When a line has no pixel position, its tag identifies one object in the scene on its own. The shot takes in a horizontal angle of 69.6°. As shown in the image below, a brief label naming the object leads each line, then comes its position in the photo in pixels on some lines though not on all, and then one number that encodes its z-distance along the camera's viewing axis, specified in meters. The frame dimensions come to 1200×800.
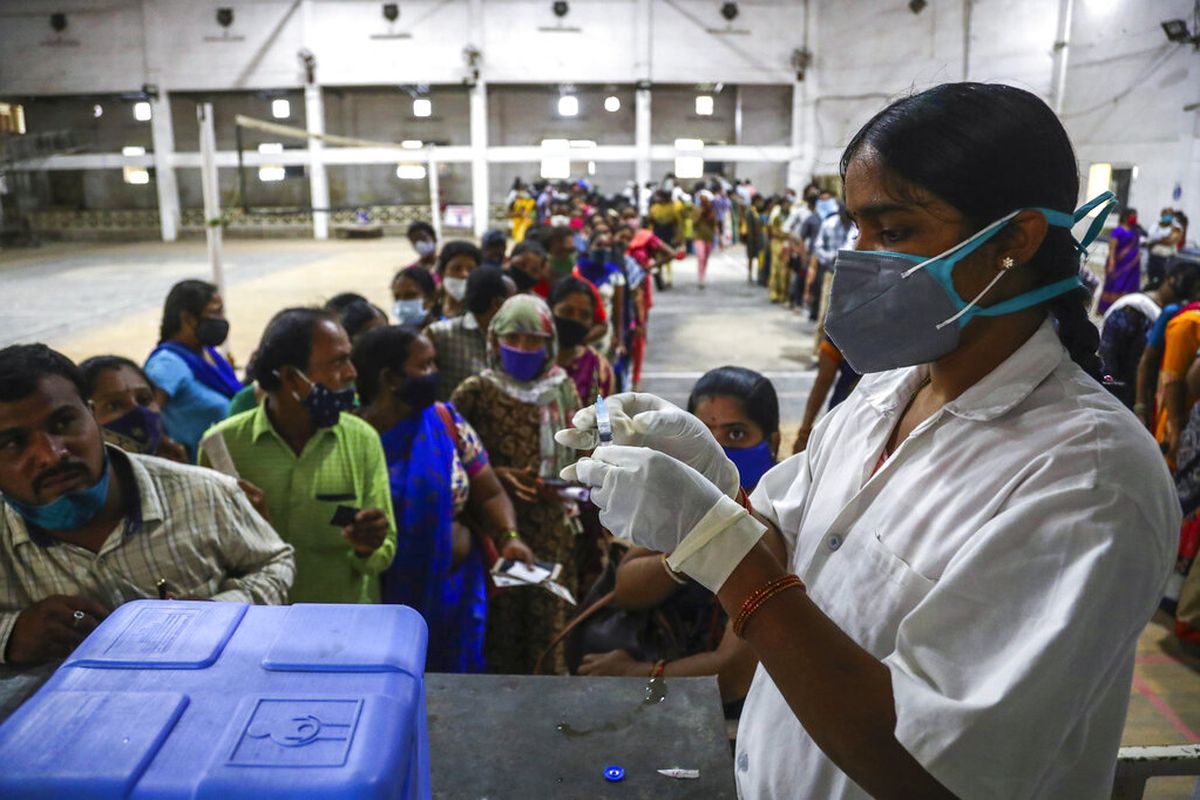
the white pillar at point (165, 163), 24.55
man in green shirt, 2.50
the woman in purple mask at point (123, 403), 2.89
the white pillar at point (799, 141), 24.47
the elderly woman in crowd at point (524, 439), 3.32
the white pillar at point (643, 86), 24.03
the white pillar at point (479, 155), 24.52
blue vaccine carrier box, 0.78
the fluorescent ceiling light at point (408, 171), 26.52
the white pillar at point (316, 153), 24.33
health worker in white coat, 0.91
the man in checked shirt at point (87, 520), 1.69
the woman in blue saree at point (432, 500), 2.81
